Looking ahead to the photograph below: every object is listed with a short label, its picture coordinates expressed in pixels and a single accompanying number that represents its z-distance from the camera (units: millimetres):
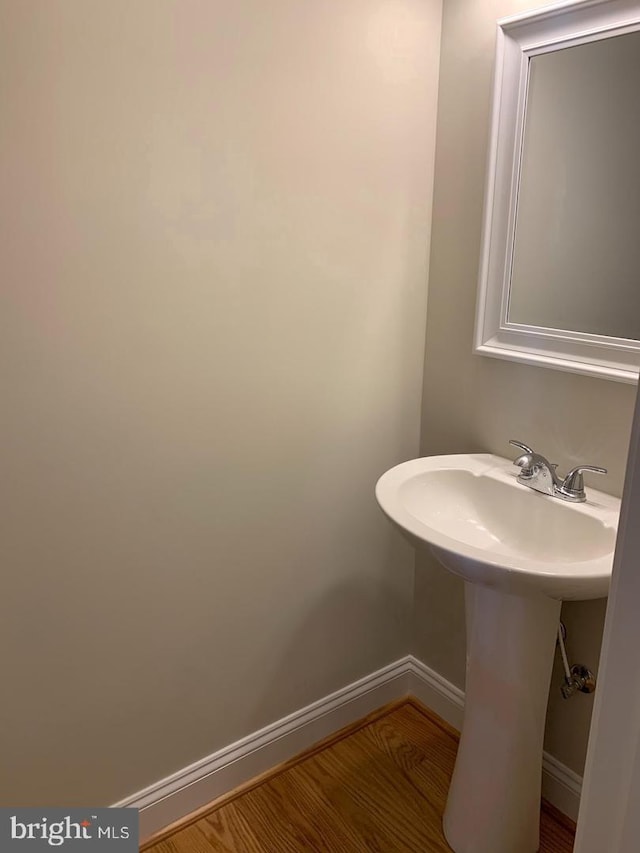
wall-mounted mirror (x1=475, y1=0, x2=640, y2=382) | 1322
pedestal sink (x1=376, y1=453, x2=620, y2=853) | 1371
